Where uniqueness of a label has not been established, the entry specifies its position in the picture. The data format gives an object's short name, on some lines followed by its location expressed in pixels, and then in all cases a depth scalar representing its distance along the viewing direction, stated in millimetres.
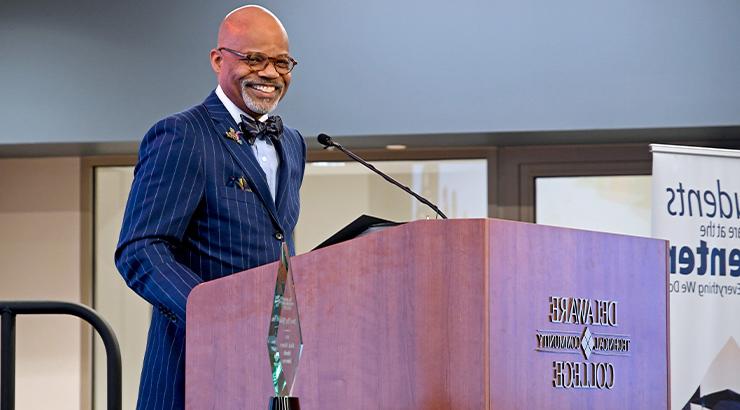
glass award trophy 3504
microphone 5066
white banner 11281
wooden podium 3932
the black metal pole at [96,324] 5762
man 4836
